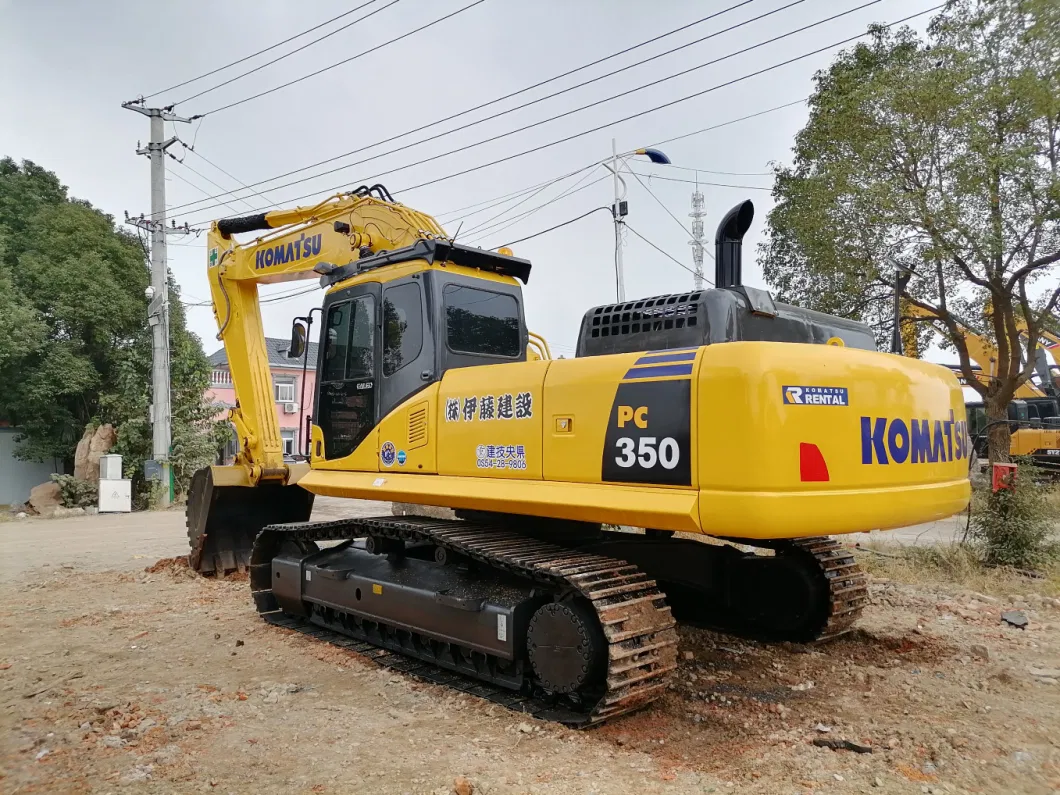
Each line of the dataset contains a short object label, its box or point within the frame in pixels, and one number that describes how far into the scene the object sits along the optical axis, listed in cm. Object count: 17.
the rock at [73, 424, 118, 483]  1925
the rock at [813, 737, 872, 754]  386
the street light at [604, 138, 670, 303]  2142
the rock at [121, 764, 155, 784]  359
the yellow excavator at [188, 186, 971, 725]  382
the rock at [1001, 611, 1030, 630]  632
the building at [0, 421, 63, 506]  2245
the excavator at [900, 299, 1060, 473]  1703
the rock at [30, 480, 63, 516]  1877
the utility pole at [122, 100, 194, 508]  1802
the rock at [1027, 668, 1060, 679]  508
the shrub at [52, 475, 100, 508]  1862
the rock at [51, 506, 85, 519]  1789
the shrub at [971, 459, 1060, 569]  820
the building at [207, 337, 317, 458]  3788
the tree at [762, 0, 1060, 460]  1156
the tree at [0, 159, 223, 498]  1950
